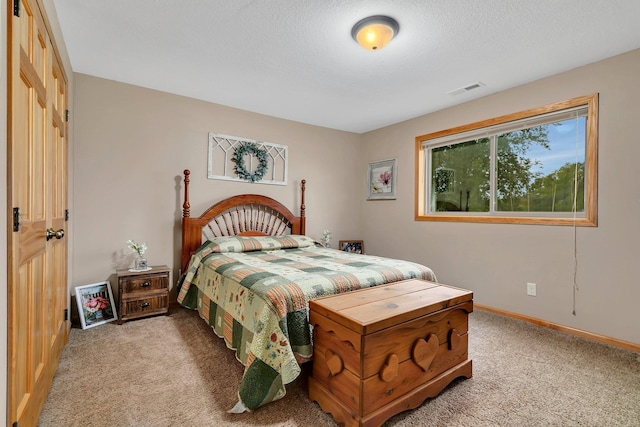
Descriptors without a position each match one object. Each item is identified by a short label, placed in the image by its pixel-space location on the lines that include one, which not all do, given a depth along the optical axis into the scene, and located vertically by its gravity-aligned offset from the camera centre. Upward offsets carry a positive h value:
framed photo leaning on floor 2.58 -0.86
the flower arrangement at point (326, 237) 4.15 -0.37
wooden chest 1.38 -0.71
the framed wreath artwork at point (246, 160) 3.46 +0.61
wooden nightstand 2.64 -0.77
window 2.58 +0.47
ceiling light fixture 1.92 +1.19
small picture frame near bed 4.44 -0.52
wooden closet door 1.07 -0.03
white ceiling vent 2.85 +1.23
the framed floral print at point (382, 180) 4.15 +0.46
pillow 2.96 -0.35
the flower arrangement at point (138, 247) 2.80 -0.37
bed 1.55 -0.46
